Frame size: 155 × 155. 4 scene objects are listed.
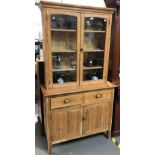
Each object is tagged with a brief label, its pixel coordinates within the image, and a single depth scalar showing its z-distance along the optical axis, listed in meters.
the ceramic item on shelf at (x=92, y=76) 2.15
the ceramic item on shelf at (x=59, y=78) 1.97
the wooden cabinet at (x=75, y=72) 1.80
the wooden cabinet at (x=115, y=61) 1.96
